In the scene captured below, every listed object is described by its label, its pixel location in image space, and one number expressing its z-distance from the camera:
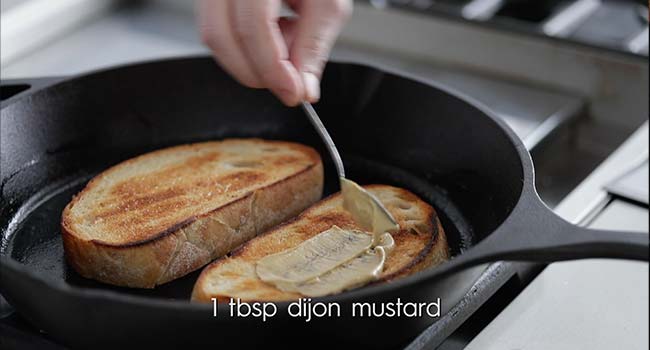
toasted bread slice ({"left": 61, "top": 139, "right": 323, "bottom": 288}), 0.61
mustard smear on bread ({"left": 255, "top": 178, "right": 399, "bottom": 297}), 0.56
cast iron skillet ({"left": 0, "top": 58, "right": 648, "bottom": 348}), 0.52
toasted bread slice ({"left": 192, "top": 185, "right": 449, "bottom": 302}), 0.57
